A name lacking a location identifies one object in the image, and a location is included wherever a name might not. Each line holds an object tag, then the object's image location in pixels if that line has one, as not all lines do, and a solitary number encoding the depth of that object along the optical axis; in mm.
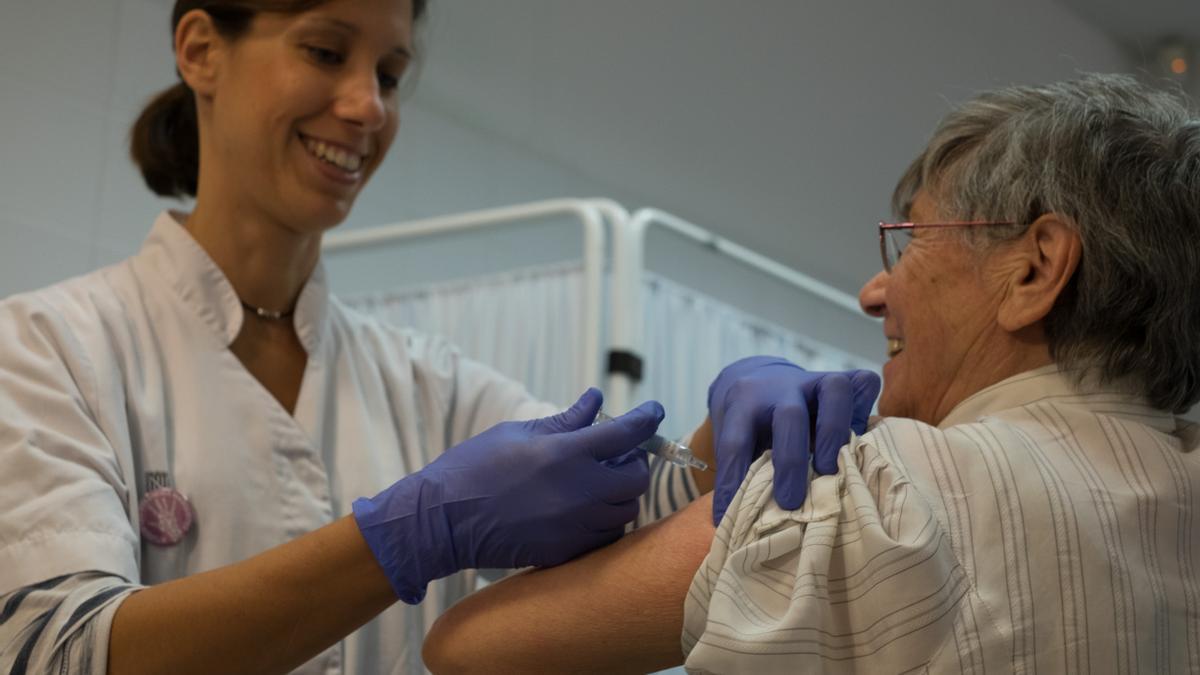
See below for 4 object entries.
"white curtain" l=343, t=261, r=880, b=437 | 2852
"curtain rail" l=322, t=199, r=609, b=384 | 2725
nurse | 1318
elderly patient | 1054
